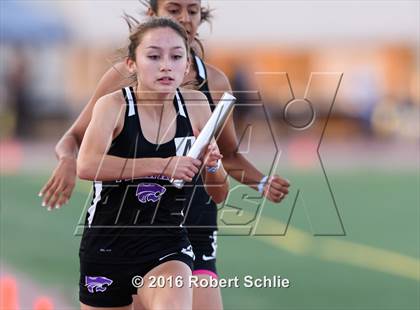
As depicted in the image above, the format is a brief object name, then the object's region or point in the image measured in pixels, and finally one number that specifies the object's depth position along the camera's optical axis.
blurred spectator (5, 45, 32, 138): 54.66
